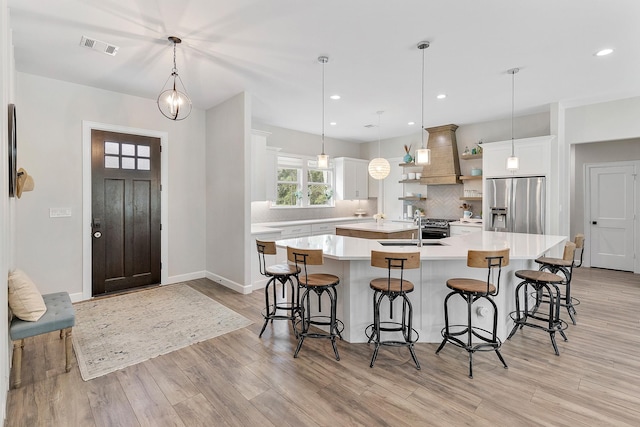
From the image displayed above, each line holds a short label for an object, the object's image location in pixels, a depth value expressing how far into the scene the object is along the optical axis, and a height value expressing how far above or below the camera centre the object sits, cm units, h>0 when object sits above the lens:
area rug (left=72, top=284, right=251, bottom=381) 285 -133
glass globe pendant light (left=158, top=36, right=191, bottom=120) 319 +109
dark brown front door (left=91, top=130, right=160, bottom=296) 449 -5
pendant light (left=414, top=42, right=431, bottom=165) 380 +63
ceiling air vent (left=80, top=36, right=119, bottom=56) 316 +170
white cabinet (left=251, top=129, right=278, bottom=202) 542 +74
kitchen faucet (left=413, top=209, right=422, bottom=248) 331 -35
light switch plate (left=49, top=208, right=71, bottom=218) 413 -6
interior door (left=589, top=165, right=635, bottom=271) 585 -17
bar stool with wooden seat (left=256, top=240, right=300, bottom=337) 316 -66
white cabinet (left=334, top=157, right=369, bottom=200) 776 +74
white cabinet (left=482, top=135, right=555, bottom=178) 523 +91
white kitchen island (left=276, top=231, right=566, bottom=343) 305 -85
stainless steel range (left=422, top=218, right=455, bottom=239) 636 -44
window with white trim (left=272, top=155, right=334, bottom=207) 691 +57
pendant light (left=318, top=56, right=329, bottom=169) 430 +65
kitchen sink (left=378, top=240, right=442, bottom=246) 354 -41
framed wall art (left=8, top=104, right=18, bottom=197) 257 +44
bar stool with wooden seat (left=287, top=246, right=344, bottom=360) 283 -71
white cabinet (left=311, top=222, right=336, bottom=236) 652 -45
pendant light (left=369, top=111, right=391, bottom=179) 492 +63
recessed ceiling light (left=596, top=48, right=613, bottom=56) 343 +174
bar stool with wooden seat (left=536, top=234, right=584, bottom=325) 341 -63
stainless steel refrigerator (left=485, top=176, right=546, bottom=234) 527 +6
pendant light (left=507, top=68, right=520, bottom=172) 418 +70
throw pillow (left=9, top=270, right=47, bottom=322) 242 -73
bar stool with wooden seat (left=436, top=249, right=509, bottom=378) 259 -70
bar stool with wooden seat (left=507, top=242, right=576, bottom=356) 298 -102
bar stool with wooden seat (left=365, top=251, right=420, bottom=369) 257 -69
